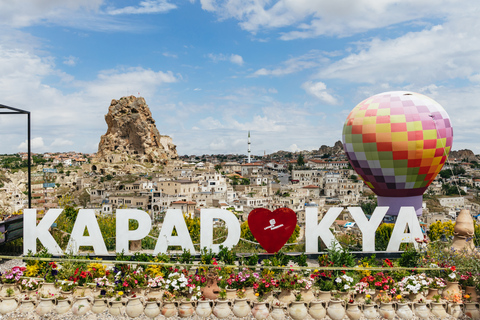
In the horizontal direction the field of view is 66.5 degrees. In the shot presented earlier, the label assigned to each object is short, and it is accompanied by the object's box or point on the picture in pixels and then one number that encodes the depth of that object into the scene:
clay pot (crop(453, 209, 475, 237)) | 10.54
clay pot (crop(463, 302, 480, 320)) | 8.41
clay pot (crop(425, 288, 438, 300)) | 8.88
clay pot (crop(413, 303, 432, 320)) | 8.35
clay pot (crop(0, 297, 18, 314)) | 8.56
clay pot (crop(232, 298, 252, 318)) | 8.34
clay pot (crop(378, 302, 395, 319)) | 8.26
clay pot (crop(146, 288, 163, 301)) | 8.74
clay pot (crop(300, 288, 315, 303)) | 8.76
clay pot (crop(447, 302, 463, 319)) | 8.42
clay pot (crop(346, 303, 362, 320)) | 8.18
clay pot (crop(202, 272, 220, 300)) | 8.78
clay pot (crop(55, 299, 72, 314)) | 8.48
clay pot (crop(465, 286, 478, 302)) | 8.78
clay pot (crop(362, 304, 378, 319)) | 8.25
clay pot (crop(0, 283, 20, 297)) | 9.17
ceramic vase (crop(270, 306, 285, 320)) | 8.23
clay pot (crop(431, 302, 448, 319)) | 8.40
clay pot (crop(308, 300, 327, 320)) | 8.24
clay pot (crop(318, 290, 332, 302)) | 8.65
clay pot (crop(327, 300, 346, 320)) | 8.19
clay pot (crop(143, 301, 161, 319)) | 8.31
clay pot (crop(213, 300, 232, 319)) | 8.30
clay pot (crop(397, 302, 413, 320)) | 8.28
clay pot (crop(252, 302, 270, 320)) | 8.25
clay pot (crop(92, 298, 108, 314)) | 8.43
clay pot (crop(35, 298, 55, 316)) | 8.48
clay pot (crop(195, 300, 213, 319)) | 8.34
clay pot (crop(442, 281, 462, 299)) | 8.88
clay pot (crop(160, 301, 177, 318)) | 8.35
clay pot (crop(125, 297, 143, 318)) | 8.30
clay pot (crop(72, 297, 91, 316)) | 8.38
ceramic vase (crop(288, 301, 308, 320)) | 8.20
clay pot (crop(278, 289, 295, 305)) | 8.75
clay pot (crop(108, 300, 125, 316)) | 8.38
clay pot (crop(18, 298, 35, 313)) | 8.60
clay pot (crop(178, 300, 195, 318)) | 8.34
